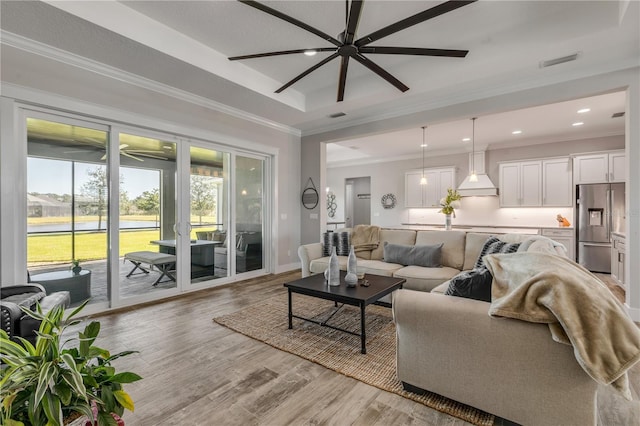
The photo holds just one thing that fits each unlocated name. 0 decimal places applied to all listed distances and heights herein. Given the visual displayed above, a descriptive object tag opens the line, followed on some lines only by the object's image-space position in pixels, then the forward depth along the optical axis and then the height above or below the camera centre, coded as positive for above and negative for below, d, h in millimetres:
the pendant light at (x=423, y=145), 6252 +1673
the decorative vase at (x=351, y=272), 2918 -610
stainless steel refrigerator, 5477 -176
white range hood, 6906 +660
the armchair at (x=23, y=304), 1962 -695
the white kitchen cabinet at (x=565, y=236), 6031 -509
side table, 3266 -798
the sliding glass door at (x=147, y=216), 3883 -38
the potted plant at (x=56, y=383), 833 -524
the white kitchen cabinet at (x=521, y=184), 6547 +656
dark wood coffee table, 2572 -743
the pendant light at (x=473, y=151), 5801 +1509
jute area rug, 1929 -1201
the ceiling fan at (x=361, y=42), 2068 +1435
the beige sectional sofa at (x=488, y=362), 1479 -847
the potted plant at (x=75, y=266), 3505 -637
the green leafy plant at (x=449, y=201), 5883 +210
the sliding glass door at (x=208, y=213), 4602 +1
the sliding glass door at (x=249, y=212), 5252 +17
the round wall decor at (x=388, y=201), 8688 +346
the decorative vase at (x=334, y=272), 3014 -612
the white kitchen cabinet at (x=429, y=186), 7668 +708
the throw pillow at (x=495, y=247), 2891 -368
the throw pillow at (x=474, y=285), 1822 -462
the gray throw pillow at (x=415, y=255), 3873 -576
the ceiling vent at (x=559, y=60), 3141 +1663
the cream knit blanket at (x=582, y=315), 1304 -493
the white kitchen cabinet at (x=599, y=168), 5574 +874
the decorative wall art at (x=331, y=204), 10195 +305
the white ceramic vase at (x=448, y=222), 6160 -204
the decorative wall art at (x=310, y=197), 5879 +329
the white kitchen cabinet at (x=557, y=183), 6219 +633
